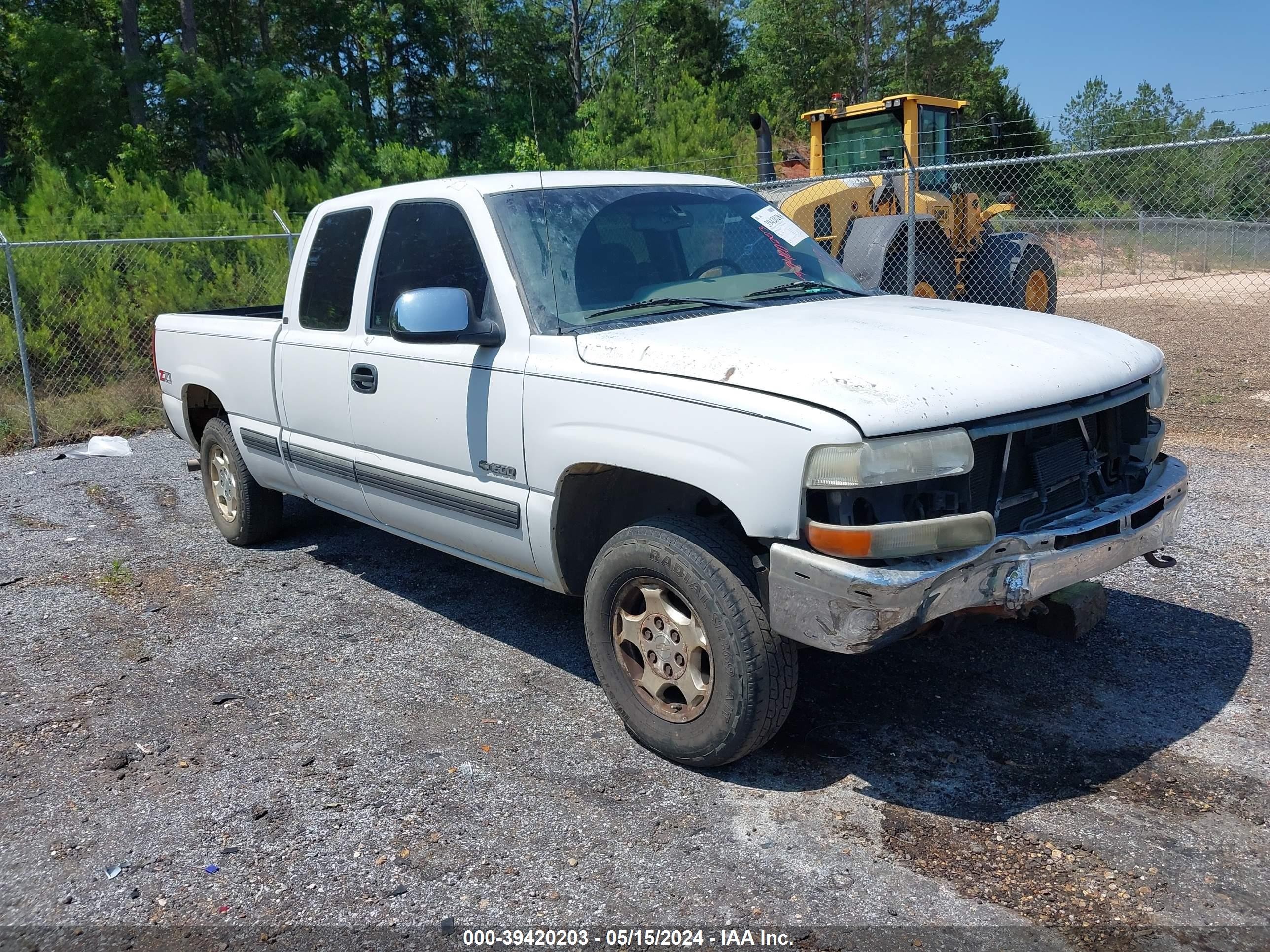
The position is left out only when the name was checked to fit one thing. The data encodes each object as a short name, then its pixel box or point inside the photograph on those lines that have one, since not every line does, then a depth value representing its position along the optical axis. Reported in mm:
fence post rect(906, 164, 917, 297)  8891
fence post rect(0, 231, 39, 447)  9602
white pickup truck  3033
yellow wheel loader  10914
